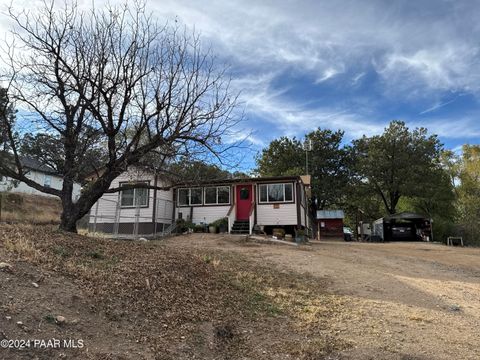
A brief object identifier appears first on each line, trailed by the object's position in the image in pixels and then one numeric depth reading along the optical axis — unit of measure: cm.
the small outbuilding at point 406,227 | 2978
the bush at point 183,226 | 2120
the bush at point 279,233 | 1992
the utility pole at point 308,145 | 3274
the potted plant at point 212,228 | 2058
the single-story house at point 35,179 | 3412
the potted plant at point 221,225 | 2083
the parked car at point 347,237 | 3253
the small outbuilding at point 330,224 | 3278
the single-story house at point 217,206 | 2109
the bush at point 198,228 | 2112
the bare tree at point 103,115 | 895
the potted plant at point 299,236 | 1951
